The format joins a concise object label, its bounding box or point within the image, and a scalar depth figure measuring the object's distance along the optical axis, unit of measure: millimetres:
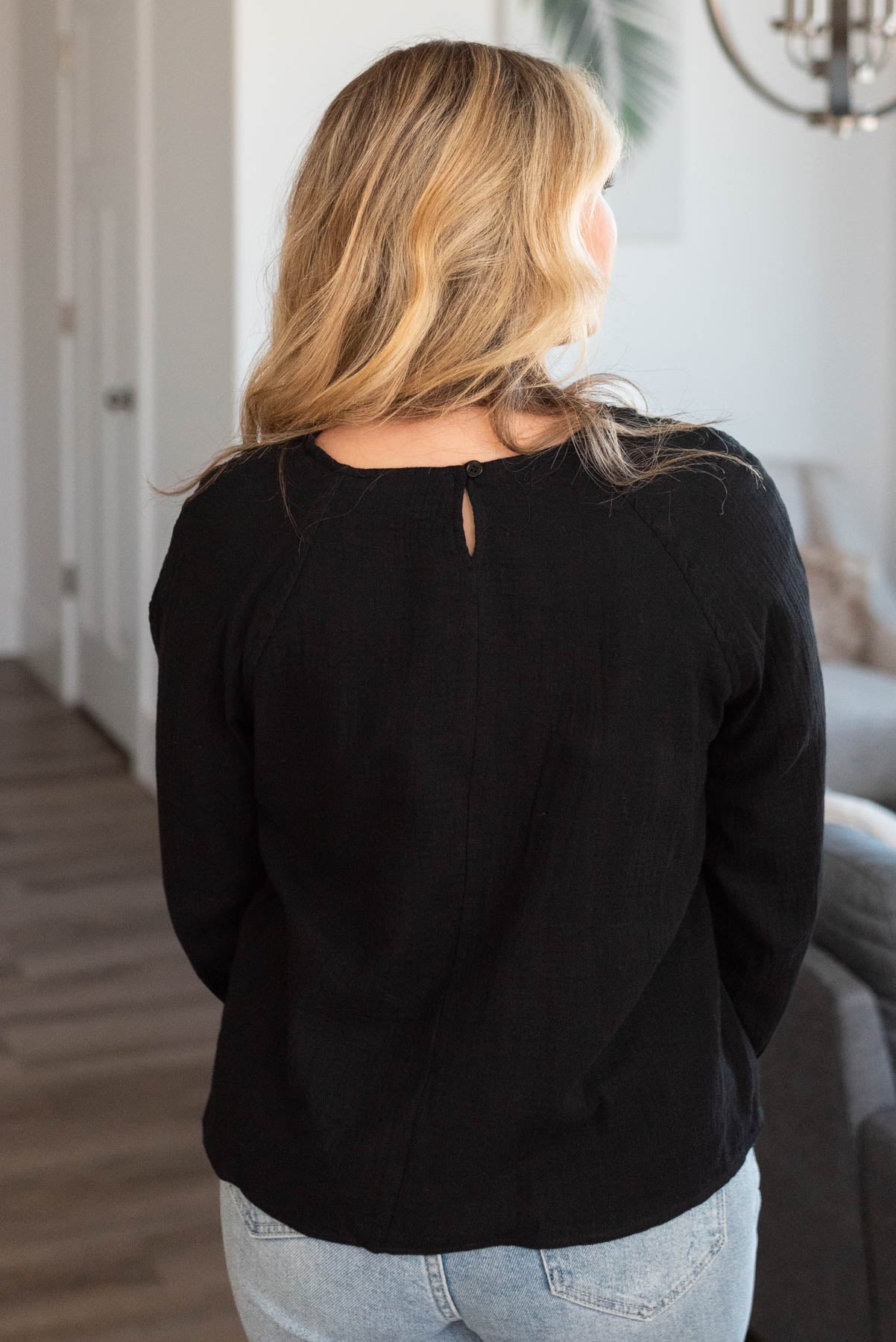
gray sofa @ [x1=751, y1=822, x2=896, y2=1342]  1394
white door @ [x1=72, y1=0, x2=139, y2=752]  4094
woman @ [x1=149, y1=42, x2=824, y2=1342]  745
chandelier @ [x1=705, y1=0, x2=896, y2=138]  1868
